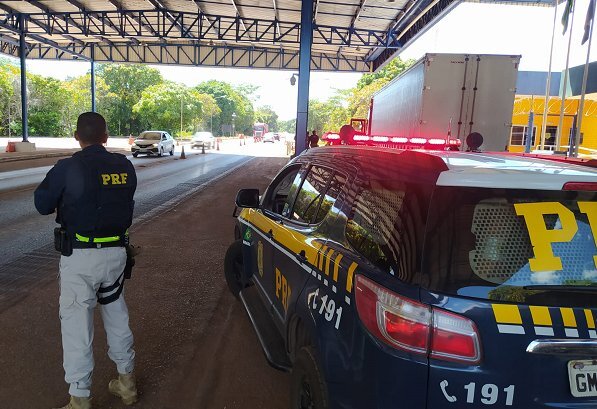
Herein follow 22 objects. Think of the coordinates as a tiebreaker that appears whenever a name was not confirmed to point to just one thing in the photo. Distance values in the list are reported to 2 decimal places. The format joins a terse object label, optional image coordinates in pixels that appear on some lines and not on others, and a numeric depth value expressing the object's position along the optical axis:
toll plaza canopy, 18.66
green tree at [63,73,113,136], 54.78
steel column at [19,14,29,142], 22.82
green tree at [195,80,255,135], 92.38
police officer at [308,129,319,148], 16.01
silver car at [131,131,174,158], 25.81
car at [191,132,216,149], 41.47
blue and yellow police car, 1.61
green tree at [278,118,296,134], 191.18
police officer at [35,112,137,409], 2.53
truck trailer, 9.98
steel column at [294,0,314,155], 14.12
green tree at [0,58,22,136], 44.88
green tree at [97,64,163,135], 62.12
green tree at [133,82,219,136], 57.78
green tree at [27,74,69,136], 50.12
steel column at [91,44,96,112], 29.55
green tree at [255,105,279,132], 146.66
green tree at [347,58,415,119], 43.90
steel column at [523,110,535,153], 18.50
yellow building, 28.00
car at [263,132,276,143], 75.25
